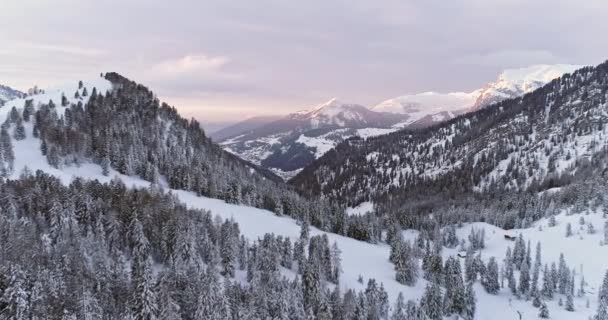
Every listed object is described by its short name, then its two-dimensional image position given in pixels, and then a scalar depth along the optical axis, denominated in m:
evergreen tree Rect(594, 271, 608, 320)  119.53
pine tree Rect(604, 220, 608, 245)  174.02
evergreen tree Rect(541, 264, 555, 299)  147.12
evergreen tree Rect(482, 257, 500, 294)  151.62
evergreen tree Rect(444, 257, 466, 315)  128.88
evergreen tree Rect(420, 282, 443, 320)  122.19
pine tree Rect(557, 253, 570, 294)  148.12
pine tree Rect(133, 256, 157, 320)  82.25
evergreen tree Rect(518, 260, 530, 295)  150.00
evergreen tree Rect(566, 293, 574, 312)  135.75
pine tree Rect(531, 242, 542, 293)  147.04
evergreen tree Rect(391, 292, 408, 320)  112.21
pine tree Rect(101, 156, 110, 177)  175.00
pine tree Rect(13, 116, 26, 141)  175.00
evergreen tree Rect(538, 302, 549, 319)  131.00
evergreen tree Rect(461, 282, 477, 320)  129.62
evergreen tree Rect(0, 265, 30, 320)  70.44
